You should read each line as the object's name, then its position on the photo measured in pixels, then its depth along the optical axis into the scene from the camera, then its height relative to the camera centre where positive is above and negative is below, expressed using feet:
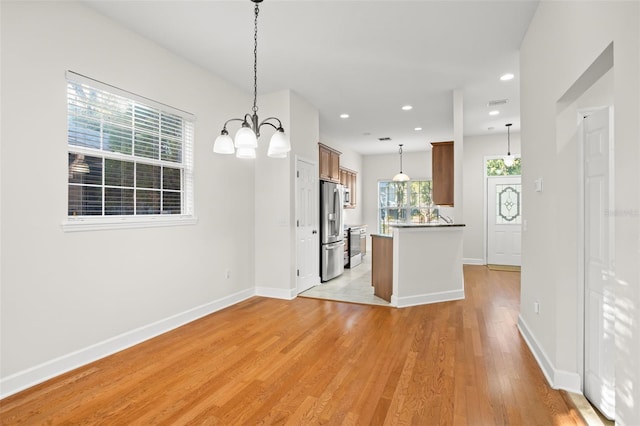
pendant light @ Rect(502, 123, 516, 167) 22.34 +3.87
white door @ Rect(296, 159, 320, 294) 16.37 -0.77
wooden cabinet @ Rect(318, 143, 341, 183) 19.35 +3.02
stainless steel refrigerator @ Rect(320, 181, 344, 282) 18.72 -1.19
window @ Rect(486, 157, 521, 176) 24.40 +3.31
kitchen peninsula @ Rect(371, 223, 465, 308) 14.15 -2.37
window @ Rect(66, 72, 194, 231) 8.98 +1.66
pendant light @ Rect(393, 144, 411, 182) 26.45 +2.77
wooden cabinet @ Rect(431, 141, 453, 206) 20.89 +2.53
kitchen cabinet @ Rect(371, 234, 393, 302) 14.79 -2.61
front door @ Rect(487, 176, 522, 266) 24.07 -0.59
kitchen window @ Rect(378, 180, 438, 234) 30.22 +0.74
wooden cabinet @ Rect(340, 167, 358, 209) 26.67 +2.52
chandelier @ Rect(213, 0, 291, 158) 7.83 +1.74
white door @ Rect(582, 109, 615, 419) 6.38 -1.13
